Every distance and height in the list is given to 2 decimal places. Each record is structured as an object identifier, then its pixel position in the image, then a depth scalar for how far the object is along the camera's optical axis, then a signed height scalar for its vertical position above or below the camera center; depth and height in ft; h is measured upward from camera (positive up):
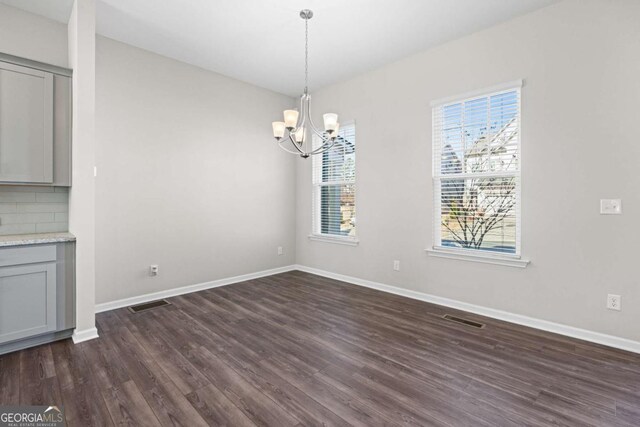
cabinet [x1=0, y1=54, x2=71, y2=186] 8.65 +2.42
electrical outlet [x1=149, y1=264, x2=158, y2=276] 12.64 -2.34
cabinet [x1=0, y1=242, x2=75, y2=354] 8.18 -2.27
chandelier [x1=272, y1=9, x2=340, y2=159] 9.33 +2.66
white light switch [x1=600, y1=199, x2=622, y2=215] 8.69 +0.22
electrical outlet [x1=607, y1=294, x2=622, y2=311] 8.74 -2.40
